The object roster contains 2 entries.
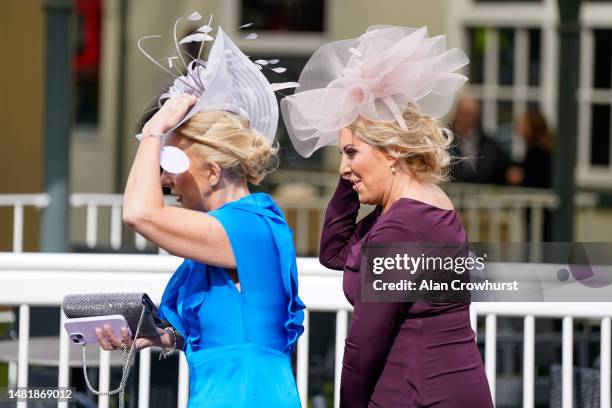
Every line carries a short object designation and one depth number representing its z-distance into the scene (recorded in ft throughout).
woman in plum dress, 19.06
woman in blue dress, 19.49
